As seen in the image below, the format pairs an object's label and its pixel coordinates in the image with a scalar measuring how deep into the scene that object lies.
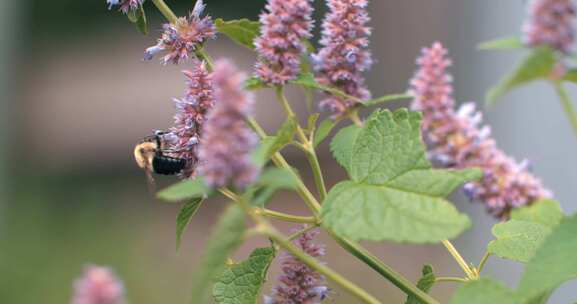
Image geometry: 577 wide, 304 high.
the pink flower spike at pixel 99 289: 0.68
